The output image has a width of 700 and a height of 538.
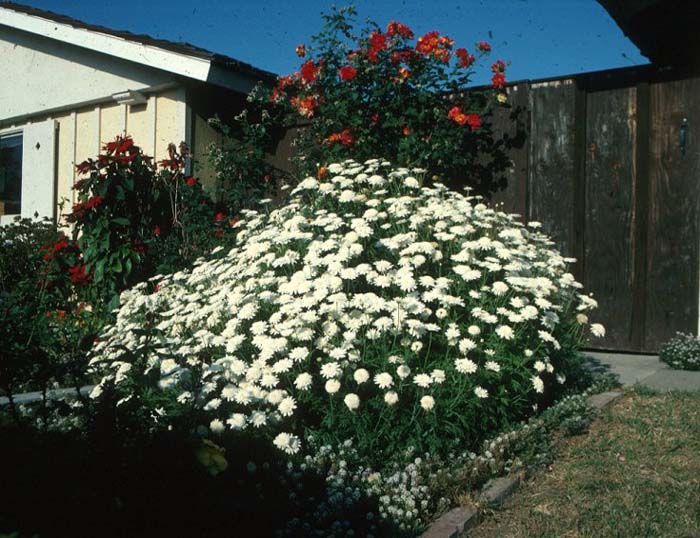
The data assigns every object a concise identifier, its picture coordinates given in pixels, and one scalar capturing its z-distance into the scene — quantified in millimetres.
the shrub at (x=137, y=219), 6156
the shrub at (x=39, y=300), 2324
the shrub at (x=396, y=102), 5816
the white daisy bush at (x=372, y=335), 3059
